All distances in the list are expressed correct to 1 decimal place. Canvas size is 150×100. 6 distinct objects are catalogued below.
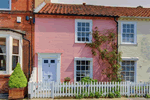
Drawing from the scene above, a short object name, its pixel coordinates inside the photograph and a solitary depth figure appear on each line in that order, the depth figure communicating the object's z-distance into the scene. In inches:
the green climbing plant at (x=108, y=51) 345.7
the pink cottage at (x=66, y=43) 345.7
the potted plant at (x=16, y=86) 267.7
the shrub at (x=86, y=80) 311.3
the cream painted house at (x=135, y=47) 364.8
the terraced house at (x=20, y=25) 335.1
